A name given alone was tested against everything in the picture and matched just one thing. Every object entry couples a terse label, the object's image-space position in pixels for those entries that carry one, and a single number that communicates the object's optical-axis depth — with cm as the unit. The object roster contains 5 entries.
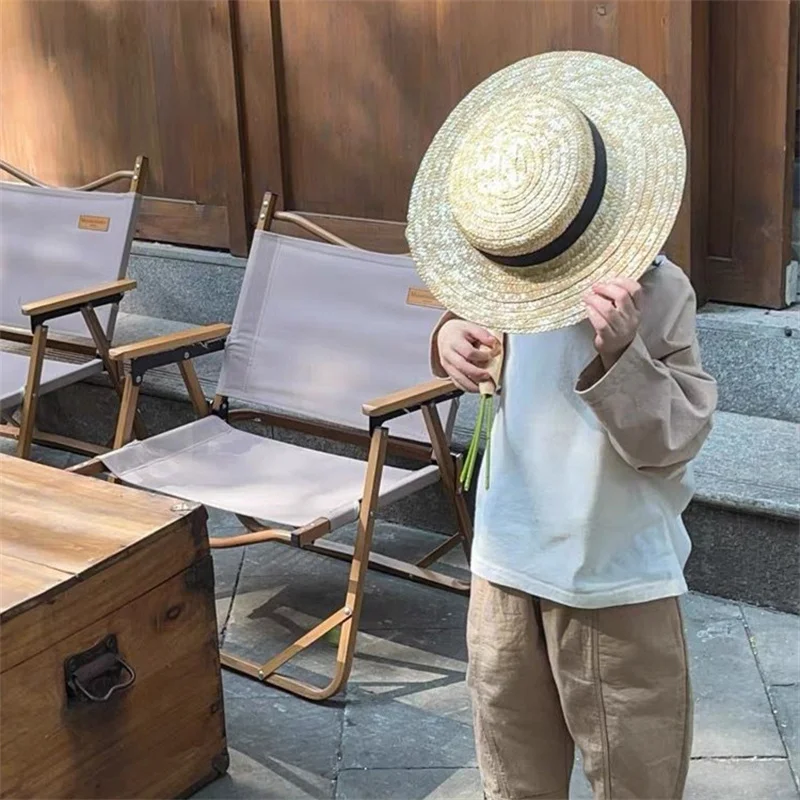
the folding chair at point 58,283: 358
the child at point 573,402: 162
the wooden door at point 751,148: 335
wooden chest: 207
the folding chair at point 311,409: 276
